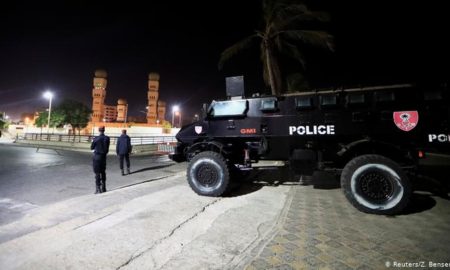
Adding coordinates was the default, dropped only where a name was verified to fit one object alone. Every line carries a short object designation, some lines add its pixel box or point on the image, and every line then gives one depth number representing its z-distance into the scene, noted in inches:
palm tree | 489.7
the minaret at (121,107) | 5039.4
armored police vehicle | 179.8
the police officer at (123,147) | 397.1
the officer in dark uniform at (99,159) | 260.4
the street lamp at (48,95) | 1395.2
